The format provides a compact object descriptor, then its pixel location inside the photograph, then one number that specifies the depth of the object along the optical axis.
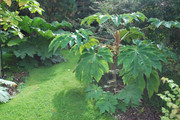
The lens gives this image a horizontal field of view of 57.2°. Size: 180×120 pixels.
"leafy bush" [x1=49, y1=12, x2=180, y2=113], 2.21
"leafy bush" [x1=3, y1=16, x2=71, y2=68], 4.41
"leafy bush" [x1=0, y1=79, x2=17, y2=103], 2.58
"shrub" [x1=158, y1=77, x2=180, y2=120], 1.63
